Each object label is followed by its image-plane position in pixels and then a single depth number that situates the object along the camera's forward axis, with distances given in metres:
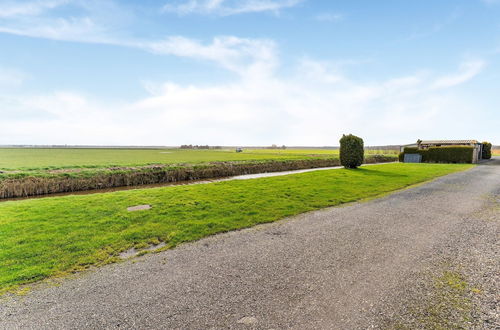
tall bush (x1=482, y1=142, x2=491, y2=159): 47.81
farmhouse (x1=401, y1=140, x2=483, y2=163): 41.34
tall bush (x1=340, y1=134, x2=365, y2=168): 27.75
